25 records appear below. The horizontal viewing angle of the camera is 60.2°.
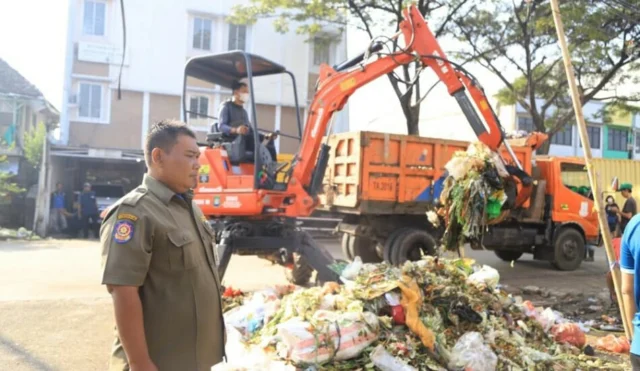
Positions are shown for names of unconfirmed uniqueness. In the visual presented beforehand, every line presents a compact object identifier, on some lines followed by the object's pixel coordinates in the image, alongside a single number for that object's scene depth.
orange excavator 7.05
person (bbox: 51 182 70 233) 16.02
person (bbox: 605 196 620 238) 11.31
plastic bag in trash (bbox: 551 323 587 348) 5.40
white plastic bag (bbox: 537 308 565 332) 5.54
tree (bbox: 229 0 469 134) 13.94
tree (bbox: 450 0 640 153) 13.19
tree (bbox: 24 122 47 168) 17.55
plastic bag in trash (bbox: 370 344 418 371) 4.07
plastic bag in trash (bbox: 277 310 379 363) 4.02
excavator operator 7.08
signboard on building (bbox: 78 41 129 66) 18.09
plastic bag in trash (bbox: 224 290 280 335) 4.98
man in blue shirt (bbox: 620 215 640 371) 2.70
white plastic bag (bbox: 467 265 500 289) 5.67
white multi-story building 18.05
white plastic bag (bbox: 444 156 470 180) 6.18
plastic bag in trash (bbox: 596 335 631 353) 5.43
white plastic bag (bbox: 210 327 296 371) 4.04
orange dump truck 9.23
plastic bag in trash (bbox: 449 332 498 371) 4.34
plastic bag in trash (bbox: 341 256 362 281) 5.97
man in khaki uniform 2.00
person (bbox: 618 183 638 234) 10.77
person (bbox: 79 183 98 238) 15.89
